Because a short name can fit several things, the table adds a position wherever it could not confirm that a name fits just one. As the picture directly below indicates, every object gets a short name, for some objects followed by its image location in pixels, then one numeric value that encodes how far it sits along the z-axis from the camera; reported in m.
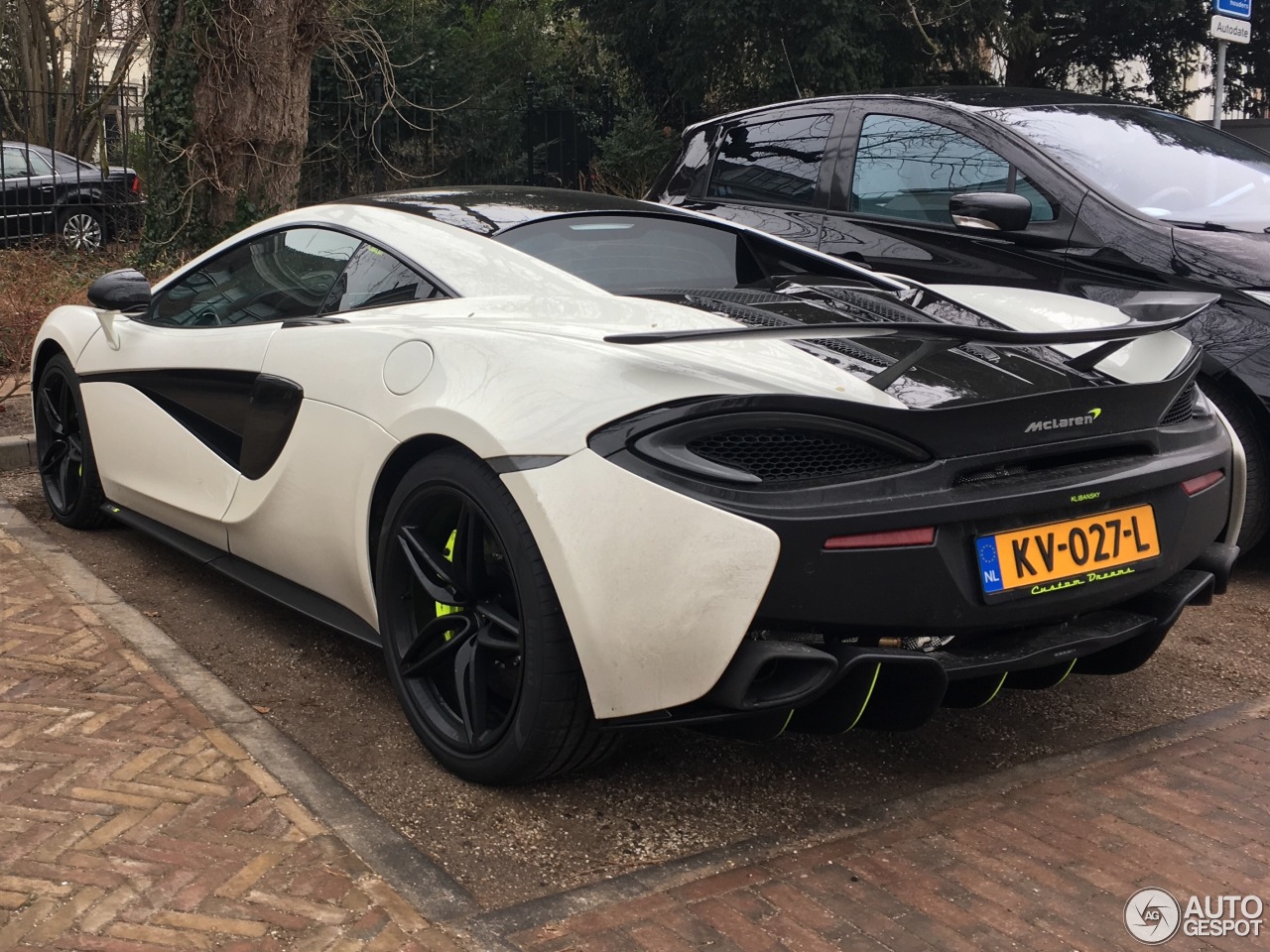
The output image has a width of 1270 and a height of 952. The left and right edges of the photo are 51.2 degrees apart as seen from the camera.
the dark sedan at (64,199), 13.44
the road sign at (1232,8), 8.43
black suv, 4.41
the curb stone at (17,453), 6.03
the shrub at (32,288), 7.76
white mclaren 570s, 2.51
